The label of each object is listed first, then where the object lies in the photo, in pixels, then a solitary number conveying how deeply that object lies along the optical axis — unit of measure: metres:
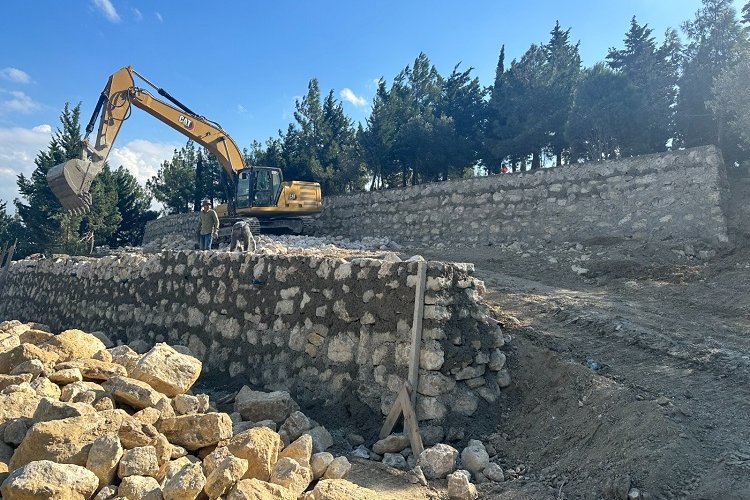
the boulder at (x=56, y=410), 3.83
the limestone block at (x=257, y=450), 3.59
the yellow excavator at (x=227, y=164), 14.88
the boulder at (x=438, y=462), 3.94
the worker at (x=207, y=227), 10.98
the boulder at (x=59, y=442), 3.41
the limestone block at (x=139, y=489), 3.16
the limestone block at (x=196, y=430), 3.96
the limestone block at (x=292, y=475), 3.53
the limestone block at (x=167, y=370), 4.68
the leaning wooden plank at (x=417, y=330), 4.57
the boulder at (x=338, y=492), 3.27
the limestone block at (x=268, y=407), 4.79
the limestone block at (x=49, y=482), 2.97
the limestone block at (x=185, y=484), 3.13
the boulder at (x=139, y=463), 3.36
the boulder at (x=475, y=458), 3.96
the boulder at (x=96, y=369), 4.88
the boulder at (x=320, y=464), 3.84
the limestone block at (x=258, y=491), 3.12
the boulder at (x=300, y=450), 3.84
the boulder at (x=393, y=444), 4.34
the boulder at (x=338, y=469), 3.79
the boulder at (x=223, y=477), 3.21
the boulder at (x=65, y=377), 4.75
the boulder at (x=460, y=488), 3.60
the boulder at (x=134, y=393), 4.29
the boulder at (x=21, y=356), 5.12
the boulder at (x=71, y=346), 5.55
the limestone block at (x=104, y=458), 3.33
